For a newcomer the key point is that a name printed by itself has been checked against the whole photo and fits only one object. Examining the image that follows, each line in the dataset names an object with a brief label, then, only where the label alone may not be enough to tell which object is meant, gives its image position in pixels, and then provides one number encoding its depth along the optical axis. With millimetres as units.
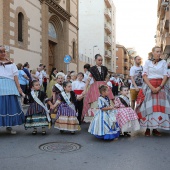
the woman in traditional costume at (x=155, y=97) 6133
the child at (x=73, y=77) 9616
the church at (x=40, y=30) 15188
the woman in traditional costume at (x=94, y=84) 6863
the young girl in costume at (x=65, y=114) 6469
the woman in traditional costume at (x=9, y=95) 6215
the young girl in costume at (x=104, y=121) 5703
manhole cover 4945
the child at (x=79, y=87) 8312
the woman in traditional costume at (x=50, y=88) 10570
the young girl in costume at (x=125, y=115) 6098
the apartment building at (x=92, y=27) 56094
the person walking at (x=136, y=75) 7793
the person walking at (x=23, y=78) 12000
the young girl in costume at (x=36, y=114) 6391
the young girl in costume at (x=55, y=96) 6714
